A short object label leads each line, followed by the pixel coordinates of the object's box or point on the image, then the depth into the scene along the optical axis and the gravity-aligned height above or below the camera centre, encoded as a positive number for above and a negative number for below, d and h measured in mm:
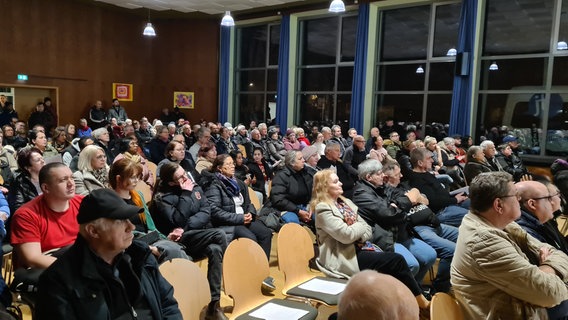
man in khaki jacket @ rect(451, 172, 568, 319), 2098 -729
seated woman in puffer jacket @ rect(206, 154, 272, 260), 3832 -868
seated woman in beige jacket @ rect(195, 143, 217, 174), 5445 -591
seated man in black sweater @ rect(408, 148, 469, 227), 4492 -722
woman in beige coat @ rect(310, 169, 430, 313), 3051 -935
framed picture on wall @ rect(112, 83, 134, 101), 13328 +510
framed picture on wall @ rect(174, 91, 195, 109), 14219 +359
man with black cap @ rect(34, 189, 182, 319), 1539 -622
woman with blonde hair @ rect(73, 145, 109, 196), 3613 -552
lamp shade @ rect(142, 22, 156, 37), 11016 +1966
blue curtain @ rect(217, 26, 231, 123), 13609 +1194
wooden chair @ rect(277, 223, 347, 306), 2814 -1056
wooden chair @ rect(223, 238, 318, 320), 2535 -1008
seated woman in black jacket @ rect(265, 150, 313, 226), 4551 -825
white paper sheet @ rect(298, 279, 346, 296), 2871 -1156
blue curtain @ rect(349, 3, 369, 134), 10680 +1117
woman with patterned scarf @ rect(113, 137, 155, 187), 5276 -508
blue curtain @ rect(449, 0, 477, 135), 9156 +845
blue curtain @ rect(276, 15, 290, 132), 12227 +1110
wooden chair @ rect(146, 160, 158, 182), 5793 -787
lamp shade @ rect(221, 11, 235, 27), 8930 +1882
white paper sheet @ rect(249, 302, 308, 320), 2465 -1149
